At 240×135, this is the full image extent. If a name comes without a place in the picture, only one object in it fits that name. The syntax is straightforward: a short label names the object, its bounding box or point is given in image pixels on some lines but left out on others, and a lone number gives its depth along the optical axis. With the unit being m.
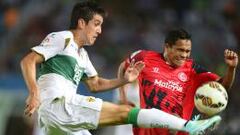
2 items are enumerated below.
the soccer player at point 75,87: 15.27
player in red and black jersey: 18.53
